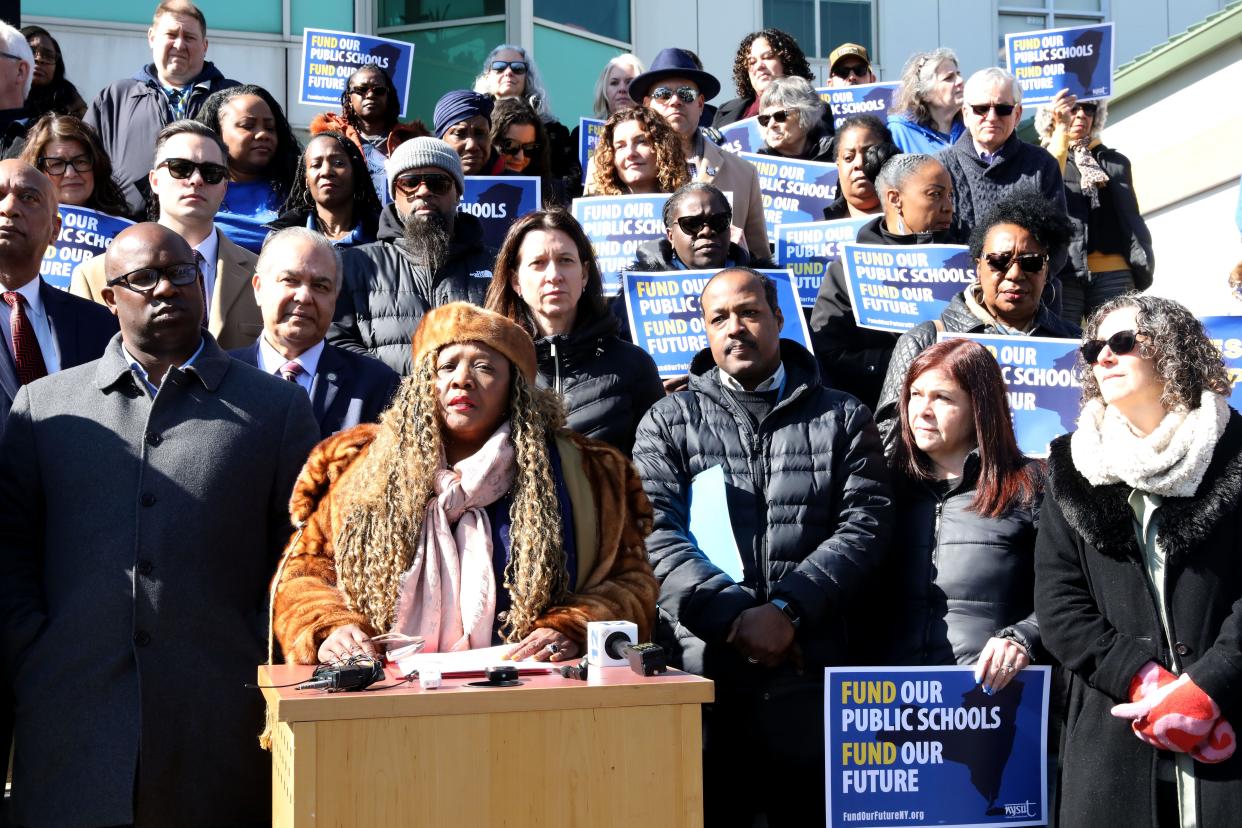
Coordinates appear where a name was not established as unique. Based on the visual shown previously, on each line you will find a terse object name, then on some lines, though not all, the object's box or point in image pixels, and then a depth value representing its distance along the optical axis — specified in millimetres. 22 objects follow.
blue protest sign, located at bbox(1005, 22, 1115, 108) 11320
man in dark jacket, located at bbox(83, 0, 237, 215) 9266
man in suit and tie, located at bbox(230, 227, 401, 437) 5875
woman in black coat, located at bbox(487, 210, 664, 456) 6293
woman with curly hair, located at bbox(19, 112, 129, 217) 7652
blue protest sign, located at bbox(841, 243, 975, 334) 7691
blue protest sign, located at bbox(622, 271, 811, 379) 7594
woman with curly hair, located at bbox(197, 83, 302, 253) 8656
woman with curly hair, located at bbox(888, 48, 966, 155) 11203
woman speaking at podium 4512
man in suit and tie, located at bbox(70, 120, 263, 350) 6820
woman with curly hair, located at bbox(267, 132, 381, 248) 8195
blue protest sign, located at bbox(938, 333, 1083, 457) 6555
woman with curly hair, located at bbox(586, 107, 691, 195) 8945
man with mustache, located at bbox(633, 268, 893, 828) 5426
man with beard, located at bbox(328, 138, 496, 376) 6895
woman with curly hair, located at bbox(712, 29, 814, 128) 11789
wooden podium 3674
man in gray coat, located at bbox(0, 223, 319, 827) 4578
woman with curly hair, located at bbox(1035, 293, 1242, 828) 4652
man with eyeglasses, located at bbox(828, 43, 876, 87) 12766
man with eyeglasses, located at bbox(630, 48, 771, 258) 9422
